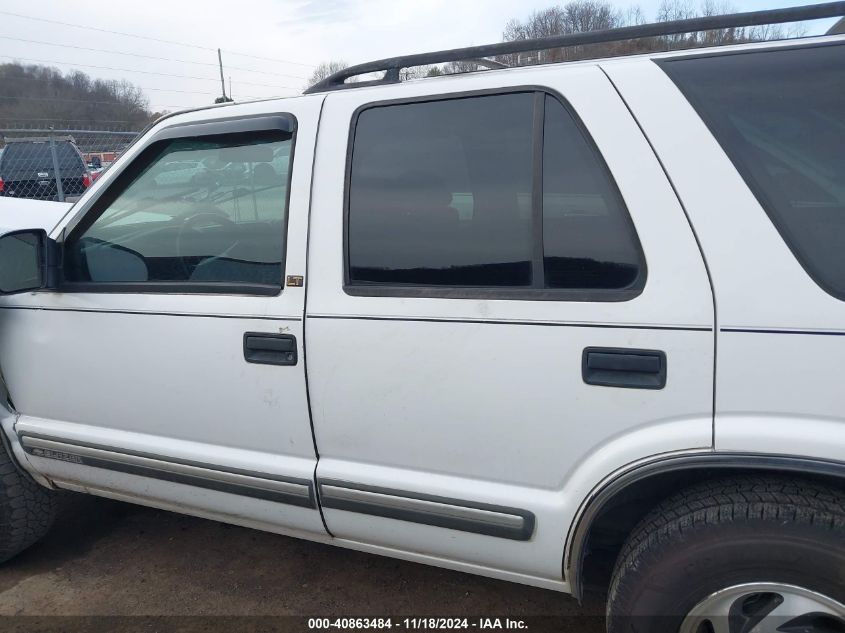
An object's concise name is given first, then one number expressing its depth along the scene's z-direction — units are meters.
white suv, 1.62
